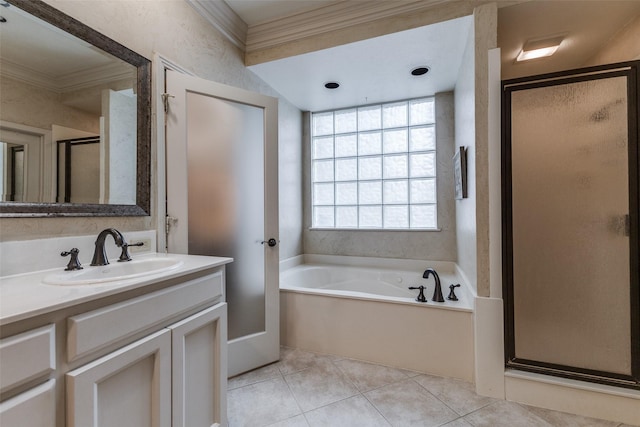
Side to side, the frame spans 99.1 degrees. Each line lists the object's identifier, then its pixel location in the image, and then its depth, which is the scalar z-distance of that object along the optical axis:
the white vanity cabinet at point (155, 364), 0.75
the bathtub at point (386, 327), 1.84
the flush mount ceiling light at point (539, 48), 2.05
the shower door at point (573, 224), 1.49
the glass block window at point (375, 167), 3.09
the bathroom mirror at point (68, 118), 1.06
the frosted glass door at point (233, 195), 1.68
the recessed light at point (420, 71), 2.45
